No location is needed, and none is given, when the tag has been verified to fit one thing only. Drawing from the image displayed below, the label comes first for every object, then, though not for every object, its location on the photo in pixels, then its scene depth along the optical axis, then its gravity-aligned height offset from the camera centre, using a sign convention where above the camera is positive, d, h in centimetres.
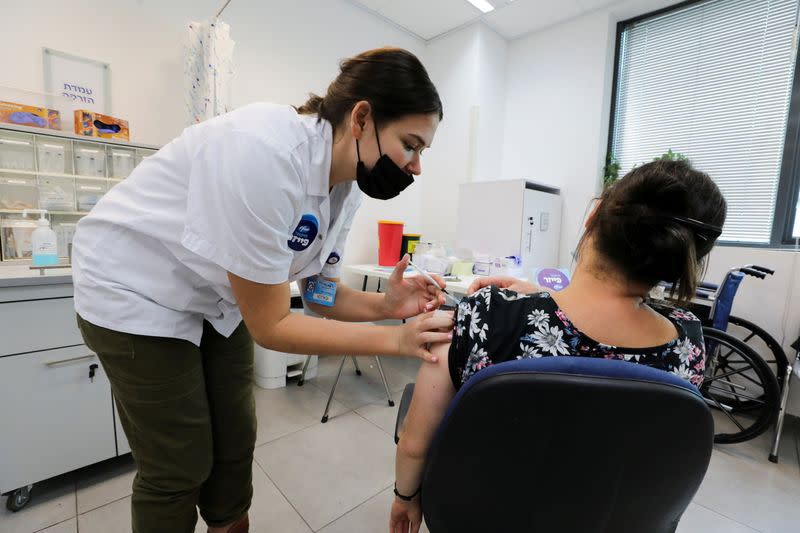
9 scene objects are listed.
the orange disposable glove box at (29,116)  158 +43
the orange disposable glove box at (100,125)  171 +43
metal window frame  226 +34
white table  196 -29
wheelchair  180 -65
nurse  64 -5
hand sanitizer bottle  139 -11
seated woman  60 -12
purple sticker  207 -25
